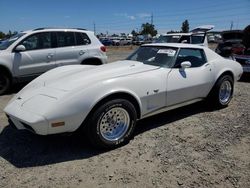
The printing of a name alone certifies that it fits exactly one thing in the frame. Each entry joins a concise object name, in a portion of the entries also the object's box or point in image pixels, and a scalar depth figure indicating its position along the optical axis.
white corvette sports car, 2.46
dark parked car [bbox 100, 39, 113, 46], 33.61
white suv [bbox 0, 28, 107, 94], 4.92
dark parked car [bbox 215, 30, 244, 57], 8.79
